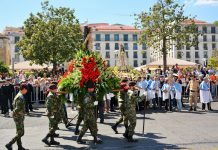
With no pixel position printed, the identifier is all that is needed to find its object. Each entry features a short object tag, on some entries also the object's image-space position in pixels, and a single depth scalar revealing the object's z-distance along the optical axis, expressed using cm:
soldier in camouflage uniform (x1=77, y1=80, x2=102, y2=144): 1096
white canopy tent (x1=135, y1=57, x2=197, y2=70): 3171
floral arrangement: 1209
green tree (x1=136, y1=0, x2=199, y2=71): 3631
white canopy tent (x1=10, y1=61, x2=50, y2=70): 3247
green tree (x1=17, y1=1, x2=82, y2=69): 4150
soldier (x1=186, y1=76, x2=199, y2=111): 1886
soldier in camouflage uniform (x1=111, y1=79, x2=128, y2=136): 1196
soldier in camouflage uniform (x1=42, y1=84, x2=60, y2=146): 1112
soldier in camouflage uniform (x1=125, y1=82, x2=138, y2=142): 1145
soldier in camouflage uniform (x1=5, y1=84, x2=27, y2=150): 1012
